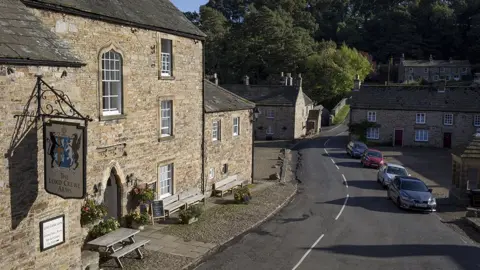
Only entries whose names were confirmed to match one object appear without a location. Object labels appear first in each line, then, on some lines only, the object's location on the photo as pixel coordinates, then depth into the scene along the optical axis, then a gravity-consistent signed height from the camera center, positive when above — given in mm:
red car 35750 -3742
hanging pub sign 9242 -1059
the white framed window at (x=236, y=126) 25578 -850
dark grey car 21766 -4033
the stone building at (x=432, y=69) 90375 +9205
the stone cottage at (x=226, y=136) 22797 -1360
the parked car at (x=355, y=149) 40719 -3305
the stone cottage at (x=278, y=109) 55562 +363
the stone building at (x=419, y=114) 48969 -15
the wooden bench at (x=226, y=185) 23130 -3954
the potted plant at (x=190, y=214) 17562 -4106
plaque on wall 10016 -2837
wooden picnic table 12602 -4004
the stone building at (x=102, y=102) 9391 +241
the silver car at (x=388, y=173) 27469 -3714
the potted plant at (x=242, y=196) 21750 -4126
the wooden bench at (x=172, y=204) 18203 -3942
